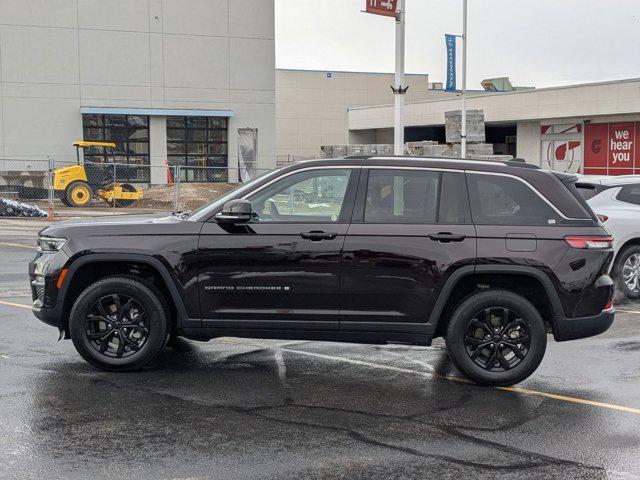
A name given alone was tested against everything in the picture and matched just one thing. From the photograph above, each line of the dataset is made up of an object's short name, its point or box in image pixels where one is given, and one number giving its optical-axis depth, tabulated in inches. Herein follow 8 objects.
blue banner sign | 1423.5
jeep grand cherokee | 261.6
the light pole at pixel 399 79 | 722.2
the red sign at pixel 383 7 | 711.7
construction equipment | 1173.7
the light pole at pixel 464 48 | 1395.2
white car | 447.5
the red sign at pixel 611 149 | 1611.7
